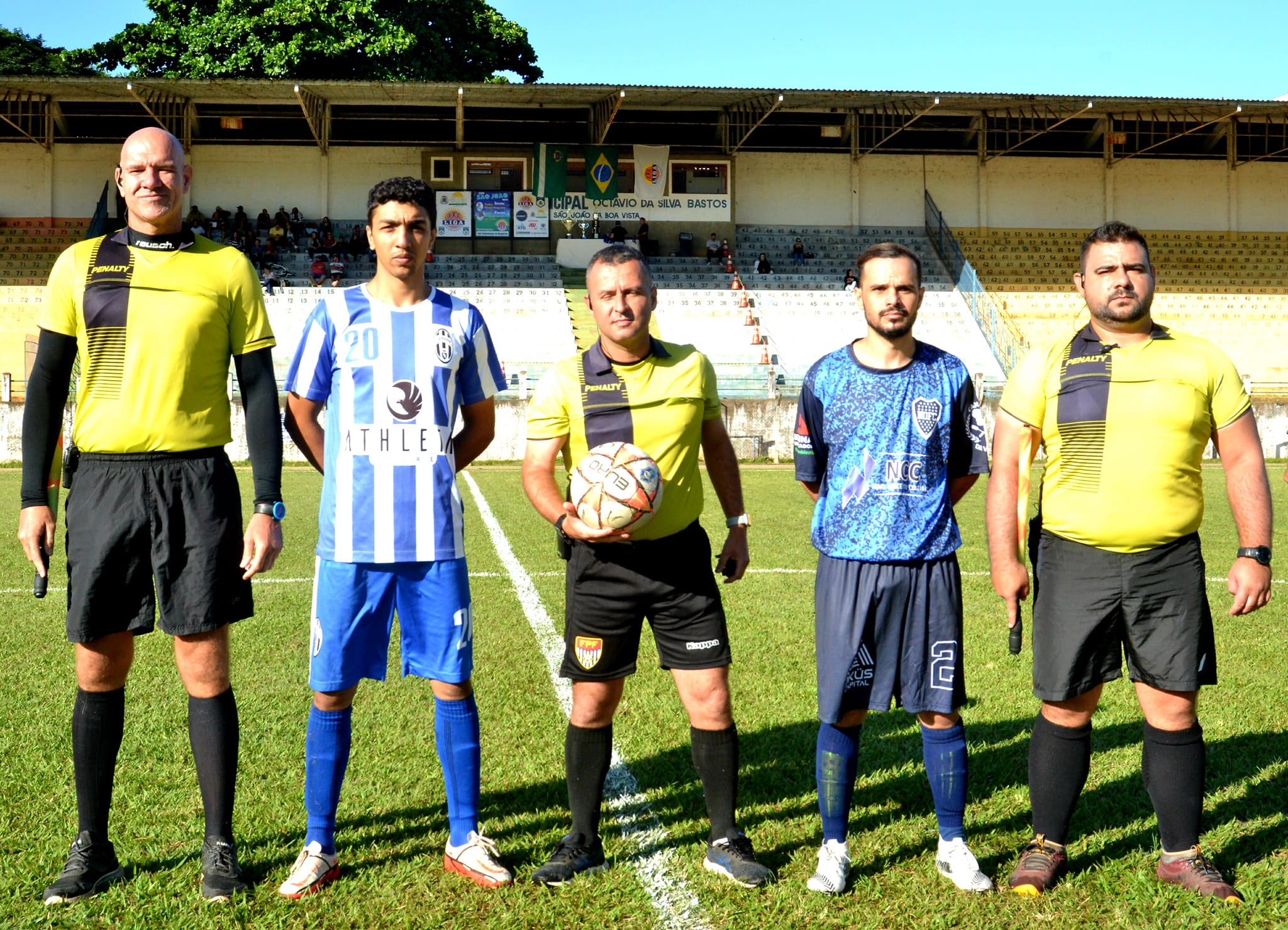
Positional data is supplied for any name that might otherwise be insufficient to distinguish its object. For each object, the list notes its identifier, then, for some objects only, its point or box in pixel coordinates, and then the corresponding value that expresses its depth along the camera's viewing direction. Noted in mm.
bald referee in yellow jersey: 3330
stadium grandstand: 30312
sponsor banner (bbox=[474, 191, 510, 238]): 33156
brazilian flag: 32875
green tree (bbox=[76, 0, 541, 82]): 35438
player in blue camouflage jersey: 3439
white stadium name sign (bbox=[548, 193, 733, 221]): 33219
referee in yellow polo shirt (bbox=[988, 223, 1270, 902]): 3365
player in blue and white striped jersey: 3457
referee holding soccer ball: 3543
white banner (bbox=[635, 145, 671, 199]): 33000
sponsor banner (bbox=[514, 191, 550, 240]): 33250
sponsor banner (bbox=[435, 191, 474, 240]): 33094
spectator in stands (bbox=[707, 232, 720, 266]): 33312
